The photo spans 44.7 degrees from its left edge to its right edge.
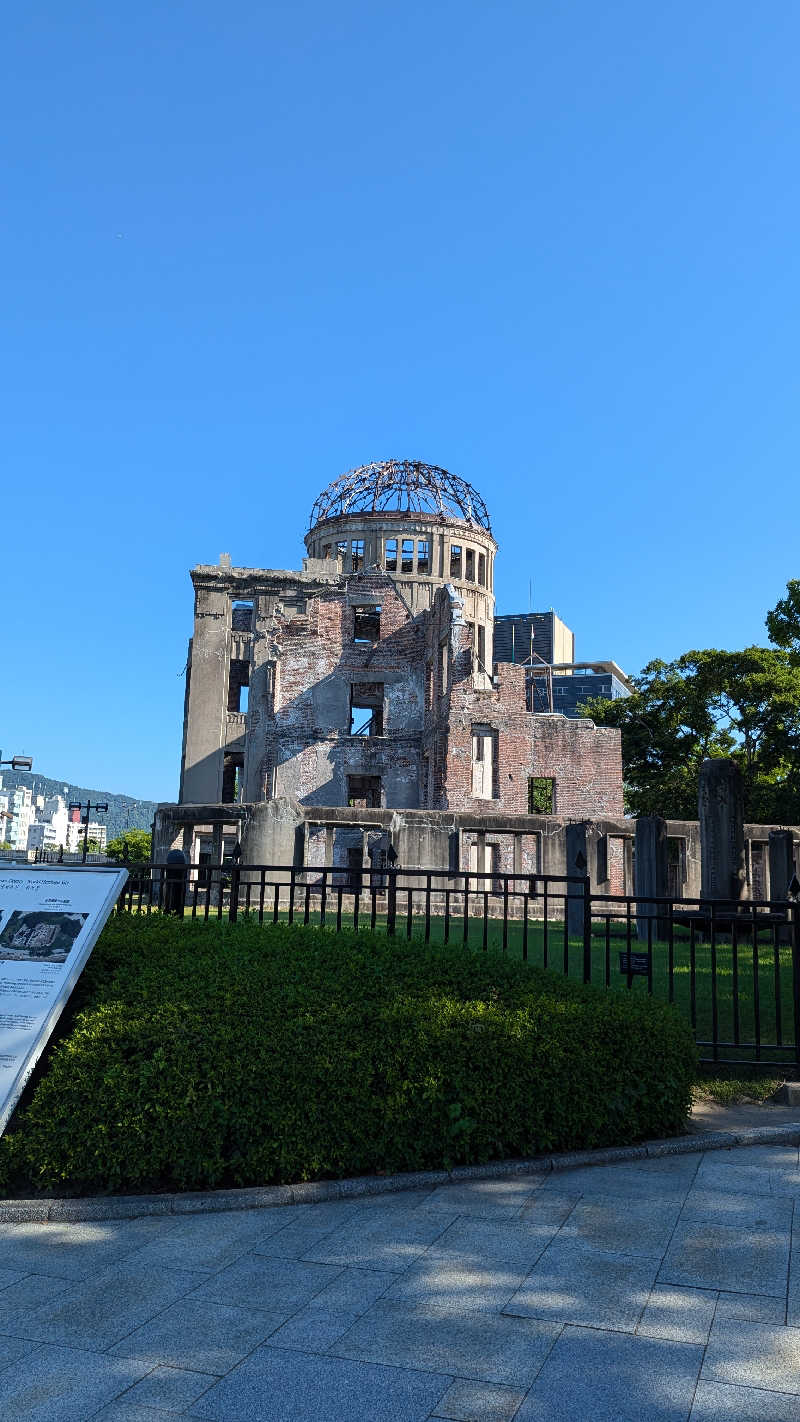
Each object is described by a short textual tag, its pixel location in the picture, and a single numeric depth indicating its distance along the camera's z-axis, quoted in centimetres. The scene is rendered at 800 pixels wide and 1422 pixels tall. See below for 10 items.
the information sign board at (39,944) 525
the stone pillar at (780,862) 1981
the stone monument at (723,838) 1822
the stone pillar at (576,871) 1725
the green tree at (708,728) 3816
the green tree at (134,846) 6398
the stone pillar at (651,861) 1755
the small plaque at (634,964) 782
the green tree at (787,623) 3912
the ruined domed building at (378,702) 3325
